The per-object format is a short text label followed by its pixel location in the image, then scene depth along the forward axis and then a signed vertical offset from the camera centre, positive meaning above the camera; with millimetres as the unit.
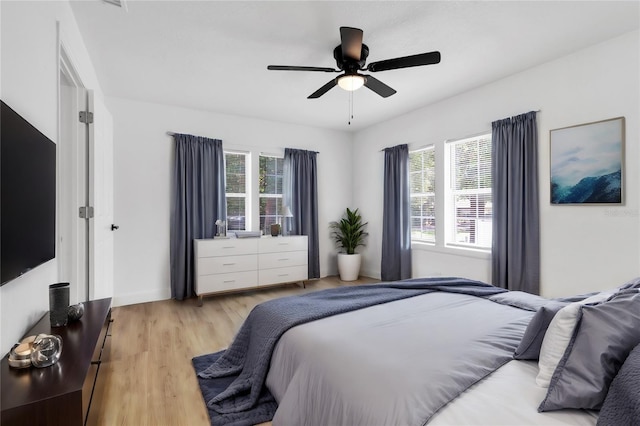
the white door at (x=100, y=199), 2455 +130
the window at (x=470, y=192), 3723 +255
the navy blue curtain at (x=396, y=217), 4539 -63
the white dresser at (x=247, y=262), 3965 -675
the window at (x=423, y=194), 4336 +275
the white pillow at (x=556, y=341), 1099 -471
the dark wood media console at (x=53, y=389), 989 -608
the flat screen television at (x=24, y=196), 1134 +79
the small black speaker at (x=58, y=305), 1599 -473
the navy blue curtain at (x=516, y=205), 3148 +83
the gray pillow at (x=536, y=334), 1268 -504
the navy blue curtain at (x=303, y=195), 4969 +294
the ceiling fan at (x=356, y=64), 2153 +1135
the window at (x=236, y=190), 4598 +356
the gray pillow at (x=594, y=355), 941 -455
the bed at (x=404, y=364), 984 -606
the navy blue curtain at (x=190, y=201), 4059 +177
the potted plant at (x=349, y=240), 5094 -460
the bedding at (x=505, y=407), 929 -622
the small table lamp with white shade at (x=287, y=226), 4949 -203
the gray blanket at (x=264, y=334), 1717 -730
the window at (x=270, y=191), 4848 +360
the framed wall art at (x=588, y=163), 2621 +445
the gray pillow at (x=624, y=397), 781 -488
